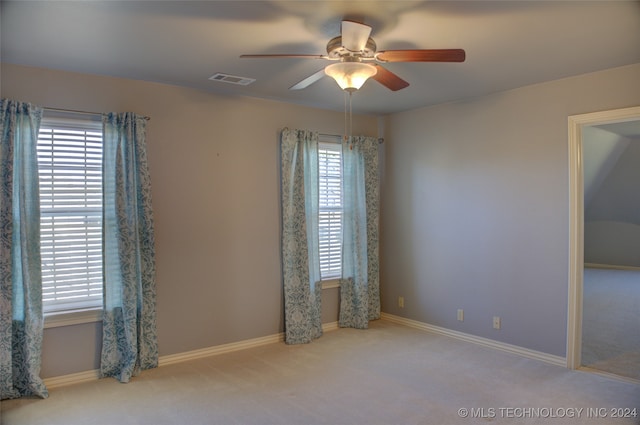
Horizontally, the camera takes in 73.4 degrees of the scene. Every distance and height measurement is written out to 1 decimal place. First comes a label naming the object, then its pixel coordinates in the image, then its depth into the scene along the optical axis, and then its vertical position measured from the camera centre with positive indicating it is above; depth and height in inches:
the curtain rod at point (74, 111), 133.0 +31.6
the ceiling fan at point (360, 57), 92.8 +35.3
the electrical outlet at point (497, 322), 169.4 -45.2
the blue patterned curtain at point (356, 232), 199.6 -10.9
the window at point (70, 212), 133.0 -0.7
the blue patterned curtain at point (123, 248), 139.7 -12.5
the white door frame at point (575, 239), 147.0 -10.8
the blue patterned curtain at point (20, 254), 123.3 -12.9
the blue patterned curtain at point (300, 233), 178.7 -10.4
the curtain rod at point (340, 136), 195.3 +34.1
